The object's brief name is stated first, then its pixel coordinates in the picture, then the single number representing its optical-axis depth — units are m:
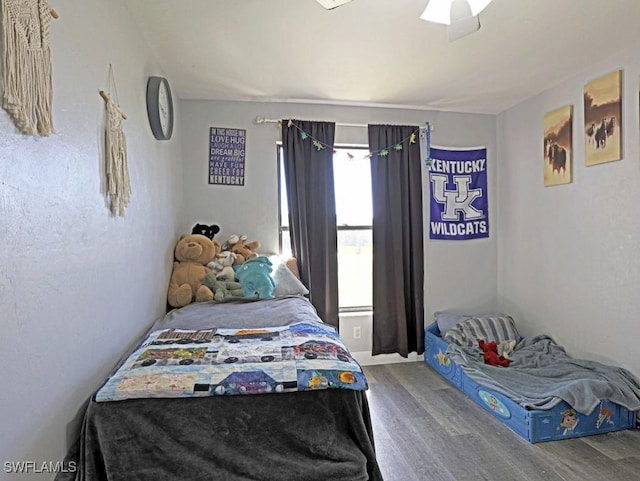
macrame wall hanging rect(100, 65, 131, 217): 1.64
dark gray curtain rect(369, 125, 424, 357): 3.67
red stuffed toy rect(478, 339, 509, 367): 3.08
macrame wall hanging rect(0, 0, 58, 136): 0.96
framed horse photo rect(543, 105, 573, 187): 3.10
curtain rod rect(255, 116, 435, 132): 3.52
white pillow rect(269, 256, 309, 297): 3.02
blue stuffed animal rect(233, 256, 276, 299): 2.86
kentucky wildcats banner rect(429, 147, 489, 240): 3.82
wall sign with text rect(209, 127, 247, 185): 3.47
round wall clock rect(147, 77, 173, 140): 2.35
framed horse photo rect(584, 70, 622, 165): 2.68
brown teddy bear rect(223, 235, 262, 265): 3.27
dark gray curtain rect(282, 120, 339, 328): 3.50
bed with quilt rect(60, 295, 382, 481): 1.34
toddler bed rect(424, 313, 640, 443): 2.36
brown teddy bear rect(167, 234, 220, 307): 2.80
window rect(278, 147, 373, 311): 3.73
